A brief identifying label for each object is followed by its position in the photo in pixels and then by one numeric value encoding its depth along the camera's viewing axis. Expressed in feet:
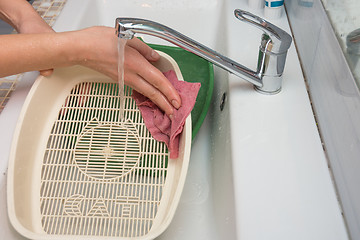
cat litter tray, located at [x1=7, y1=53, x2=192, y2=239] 2.37
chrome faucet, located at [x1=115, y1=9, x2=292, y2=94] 2.18
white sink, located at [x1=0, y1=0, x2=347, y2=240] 1.98
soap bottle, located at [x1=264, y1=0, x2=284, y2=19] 3.36
